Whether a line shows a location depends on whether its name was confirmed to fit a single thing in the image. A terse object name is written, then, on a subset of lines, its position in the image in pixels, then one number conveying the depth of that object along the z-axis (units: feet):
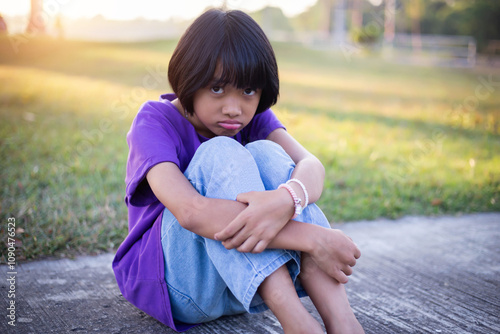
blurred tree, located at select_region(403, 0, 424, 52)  95.30
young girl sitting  4.12
